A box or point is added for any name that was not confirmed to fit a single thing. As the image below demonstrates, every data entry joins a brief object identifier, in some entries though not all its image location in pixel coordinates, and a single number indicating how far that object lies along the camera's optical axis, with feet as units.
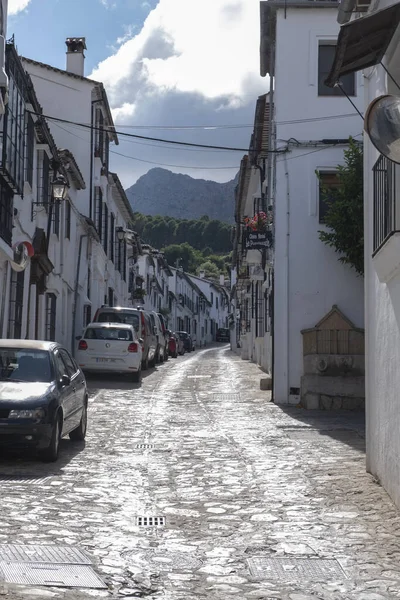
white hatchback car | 72.54
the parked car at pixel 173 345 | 134.82
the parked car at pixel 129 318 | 83.92
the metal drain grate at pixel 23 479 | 30.04
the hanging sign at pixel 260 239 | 63.41
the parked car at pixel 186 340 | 165.64
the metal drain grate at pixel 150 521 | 24.14
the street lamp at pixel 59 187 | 65.92
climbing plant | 55.06
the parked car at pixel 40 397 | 32.89
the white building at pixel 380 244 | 26.18
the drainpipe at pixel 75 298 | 94.27
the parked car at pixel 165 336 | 114.28
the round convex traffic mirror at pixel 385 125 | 21.85
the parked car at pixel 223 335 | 321.52
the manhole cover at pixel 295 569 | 19.10
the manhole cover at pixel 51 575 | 18.22
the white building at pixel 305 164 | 61.21
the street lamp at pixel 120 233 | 125.29
